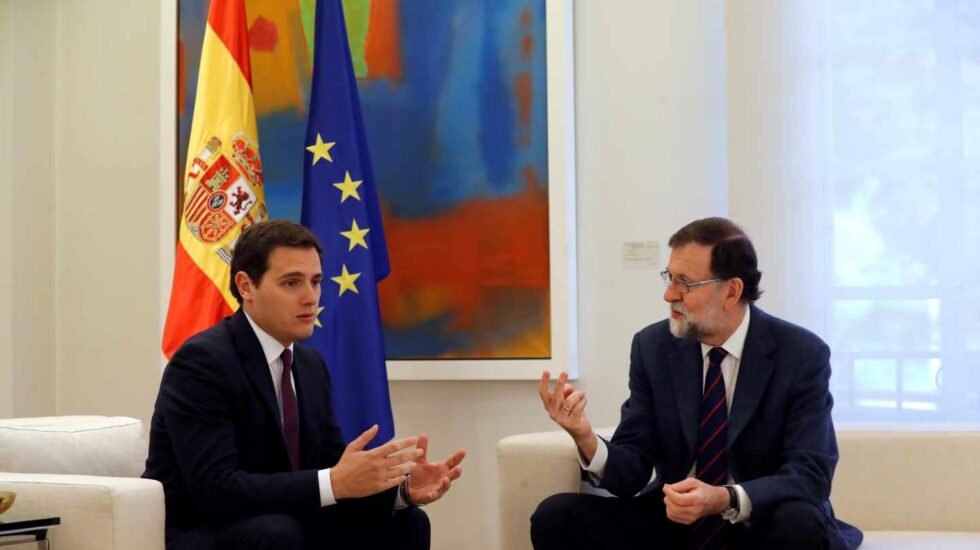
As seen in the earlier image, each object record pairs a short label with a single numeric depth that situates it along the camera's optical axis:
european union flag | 3.97
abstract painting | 4.33
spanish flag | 4.03
